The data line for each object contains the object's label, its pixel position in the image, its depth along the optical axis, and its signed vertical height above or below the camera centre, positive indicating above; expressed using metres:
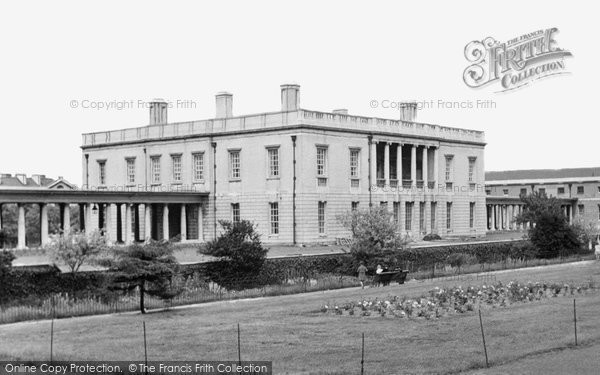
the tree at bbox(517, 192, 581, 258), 60.38 -1.44
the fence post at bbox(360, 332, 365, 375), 19.33 -3.16
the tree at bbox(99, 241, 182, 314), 33.22 -1.88
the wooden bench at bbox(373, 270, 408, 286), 43.00 -2.88
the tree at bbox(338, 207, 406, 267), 48.09 -1.40
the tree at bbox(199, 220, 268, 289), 43.38 -2.00
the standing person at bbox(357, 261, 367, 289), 42.14 -2.74
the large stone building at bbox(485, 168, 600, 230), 101.38 +2.62
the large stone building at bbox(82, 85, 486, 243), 62.94 +3.03
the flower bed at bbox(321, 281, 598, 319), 30.28 -2.94
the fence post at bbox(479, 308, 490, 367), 20.75 -3.19
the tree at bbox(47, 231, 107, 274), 38.69 -1.39
